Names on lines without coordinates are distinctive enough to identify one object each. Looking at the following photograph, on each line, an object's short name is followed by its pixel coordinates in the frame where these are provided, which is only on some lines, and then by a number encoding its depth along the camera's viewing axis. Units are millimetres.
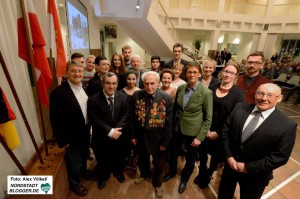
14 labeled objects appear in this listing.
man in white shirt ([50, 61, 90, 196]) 1760
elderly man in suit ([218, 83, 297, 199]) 1363
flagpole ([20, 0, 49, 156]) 1659
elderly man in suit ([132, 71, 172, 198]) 1859
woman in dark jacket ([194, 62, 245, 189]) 1875
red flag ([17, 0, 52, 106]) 1711
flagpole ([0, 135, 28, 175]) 1359
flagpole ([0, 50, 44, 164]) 1379
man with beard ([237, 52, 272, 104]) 2123
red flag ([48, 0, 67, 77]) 2123
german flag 1325
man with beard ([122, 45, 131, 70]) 3170
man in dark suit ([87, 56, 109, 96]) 2352
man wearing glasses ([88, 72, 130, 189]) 1888
